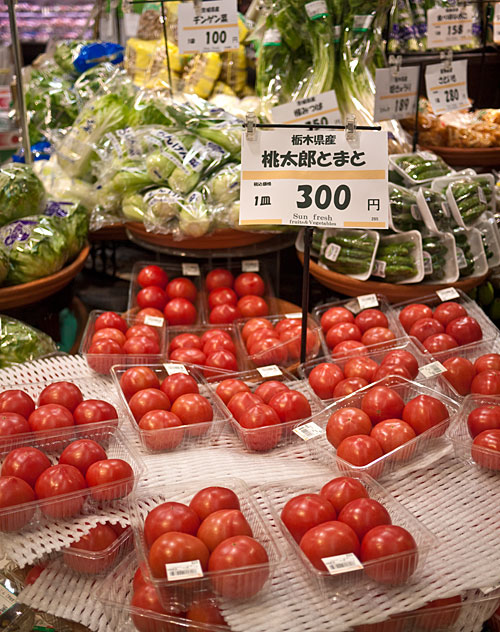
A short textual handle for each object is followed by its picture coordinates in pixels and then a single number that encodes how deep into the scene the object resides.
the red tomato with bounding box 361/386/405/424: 1.68
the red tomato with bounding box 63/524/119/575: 1.36
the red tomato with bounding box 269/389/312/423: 1.73
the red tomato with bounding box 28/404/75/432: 1.65
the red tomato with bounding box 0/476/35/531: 1.36
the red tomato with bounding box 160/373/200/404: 1.81
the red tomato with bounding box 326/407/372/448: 1.63
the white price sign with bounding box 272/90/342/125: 2.63
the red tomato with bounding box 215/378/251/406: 1.84
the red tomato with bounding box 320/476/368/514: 1.37
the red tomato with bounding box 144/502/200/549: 1.28
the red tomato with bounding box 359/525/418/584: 1.22
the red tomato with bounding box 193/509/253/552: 1.25
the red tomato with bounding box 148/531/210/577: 1.20
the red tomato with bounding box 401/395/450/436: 1.62
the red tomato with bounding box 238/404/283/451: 1.68
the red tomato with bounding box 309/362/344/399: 1.91
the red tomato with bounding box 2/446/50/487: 1.44
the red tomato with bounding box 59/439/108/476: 1.49
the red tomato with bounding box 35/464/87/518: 1.39
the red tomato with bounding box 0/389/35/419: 1.70
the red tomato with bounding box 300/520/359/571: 1.23
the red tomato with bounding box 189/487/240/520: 1.34
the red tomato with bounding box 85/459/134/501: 1.43
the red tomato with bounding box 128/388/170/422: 1.74
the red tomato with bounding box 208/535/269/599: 1.19
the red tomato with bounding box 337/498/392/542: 1.29
